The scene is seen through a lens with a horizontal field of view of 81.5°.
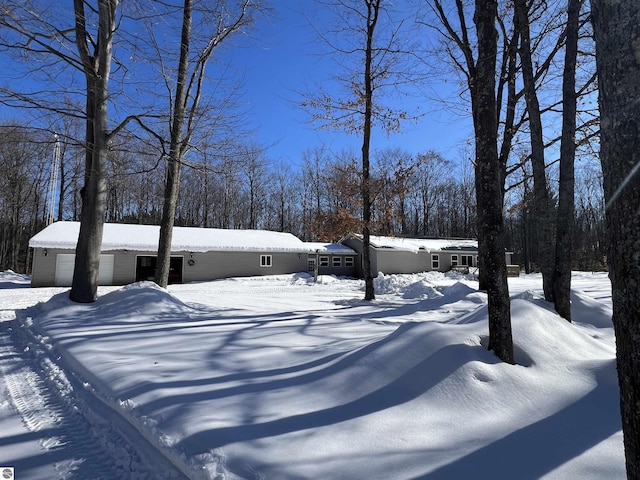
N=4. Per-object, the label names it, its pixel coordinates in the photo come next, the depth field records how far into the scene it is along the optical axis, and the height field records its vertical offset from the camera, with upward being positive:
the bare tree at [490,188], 3.71 +0.82
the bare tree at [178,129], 10.55 +3.79
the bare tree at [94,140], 8.98 +2.94
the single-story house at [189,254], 19.41 +0.33
